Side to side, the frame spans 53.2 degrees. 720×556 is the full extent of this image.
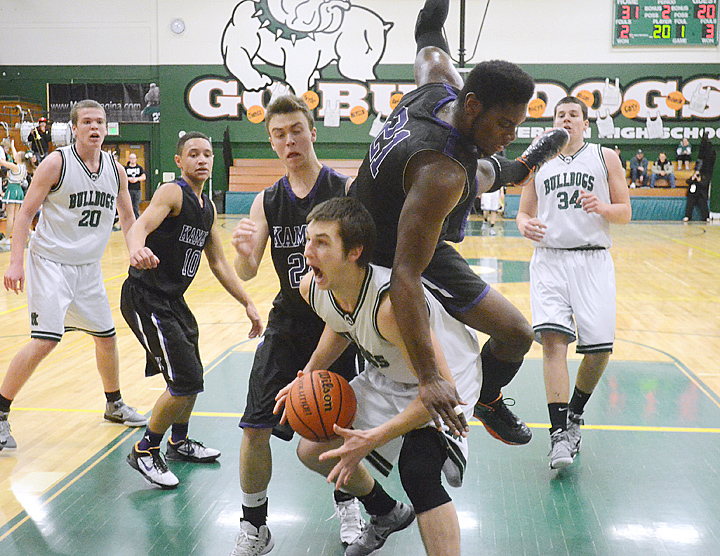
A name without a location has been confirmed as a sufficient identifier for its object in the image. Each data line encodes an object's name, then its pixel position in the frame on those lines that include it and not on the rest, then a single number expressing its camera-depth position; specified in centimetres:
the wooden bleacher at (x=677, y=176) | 2252
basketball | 246
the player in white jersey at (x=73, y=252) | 403
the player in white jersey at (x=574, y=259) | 389
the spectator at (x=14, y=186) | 1355
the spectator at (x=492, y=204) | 1814
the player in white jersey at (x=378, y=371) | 220
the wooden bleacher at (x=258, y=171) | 2338
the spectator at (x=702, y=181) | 2176
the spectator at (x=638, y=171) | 2234
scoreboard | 2233
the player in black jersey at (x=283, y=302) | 286
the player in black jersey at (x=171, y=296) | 354
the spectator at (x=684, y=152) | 2283
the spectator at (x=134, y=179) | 1699
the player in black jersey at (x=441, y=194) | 218
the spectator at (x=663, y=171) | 2225
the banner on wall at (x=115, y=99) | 2369
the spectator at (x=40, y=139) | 1899
